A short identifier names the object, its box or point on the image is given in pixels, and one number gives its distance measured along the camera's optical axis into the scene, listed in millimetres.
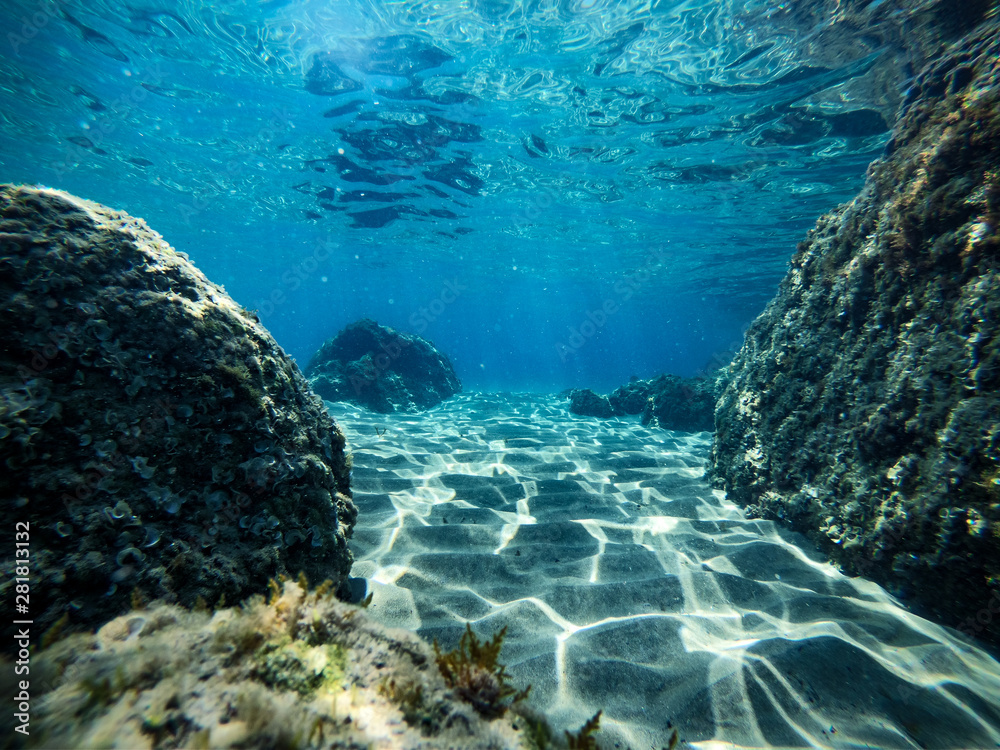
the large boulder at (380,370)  14844
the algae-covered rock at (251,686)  1282
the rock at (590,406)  15812
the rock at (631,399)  16109
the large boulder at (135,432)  2006
